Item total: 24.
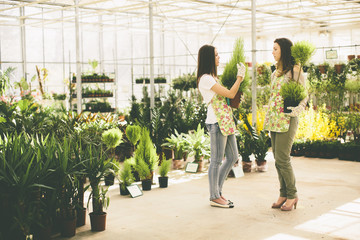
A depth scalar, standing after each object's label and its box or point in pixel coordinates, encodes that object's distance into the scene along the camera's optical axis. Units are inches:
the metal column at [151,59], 278.1
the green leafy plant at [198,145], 233.3
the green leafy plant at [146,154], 194.9
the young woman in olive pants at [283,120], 145.4
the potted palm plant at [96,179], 132.3
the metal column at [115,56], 613.3
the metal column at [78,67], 323.6
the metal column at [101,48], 582.1
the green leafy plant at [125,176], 181.3
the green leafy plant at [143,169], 191.3
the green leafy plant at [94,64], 421.3
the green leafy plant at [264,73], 355.6
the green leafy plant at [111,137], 203.9
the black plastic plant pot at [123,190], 181.6
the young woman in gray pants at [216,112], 149.9
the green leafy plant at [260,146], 229.1
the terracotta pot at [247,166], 228.8
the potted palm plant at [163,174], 196.1
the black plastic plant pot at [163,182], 196.5
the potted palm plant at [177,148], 244.5
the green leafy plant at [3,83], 280.7
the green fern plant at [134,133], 214.1
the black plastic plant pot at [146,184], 191.2
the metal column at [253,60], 237.1
